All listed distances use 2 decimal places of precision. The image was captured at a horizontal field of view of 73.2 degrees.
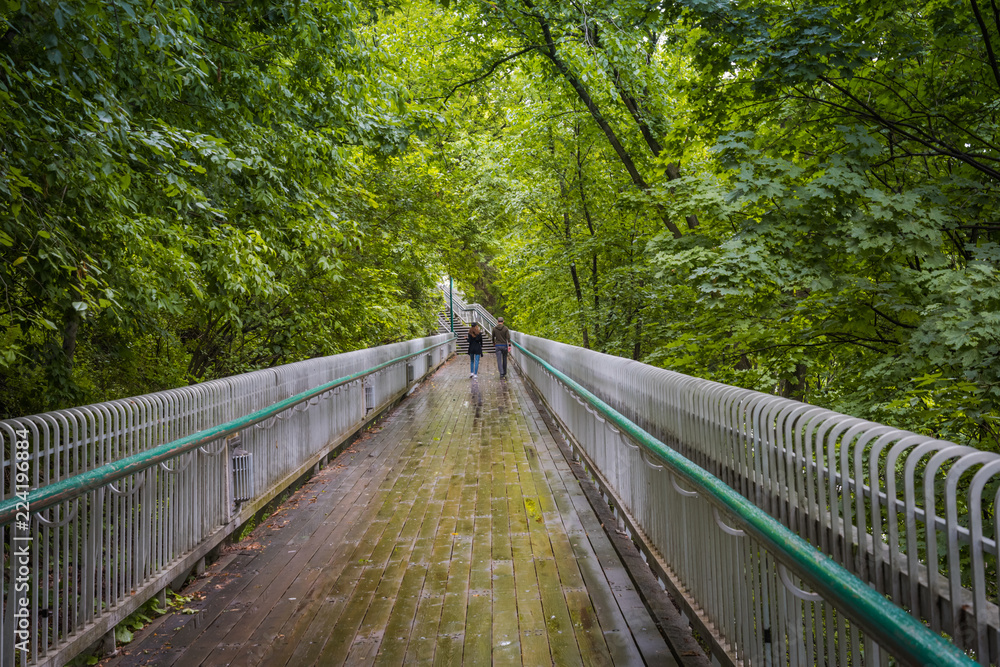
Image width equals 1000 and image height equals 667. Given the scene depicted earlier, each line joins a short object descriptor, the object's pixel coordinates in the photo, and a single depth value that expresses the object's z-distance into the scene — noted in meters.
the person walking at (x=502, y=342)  20.02
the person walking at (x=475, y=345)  20.08
